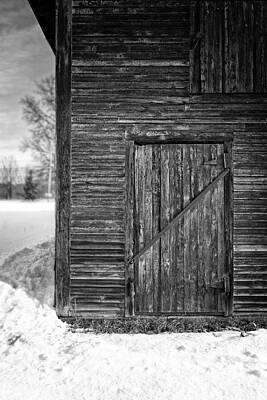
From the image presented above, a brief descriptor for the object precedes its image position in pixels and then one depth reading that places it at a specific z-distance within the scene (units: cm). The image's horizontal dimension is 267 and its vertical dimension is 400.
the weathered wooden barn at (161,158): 615
